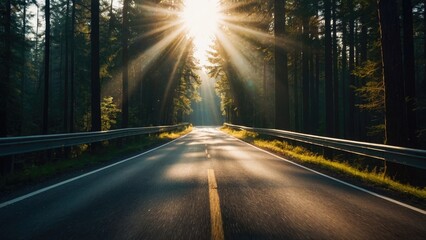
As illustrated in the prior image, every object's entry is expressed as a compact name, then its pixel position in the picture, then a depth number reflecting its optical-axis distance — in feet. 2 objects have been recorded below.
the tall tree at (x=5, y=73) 65.51
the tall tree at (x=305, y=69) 90.04
